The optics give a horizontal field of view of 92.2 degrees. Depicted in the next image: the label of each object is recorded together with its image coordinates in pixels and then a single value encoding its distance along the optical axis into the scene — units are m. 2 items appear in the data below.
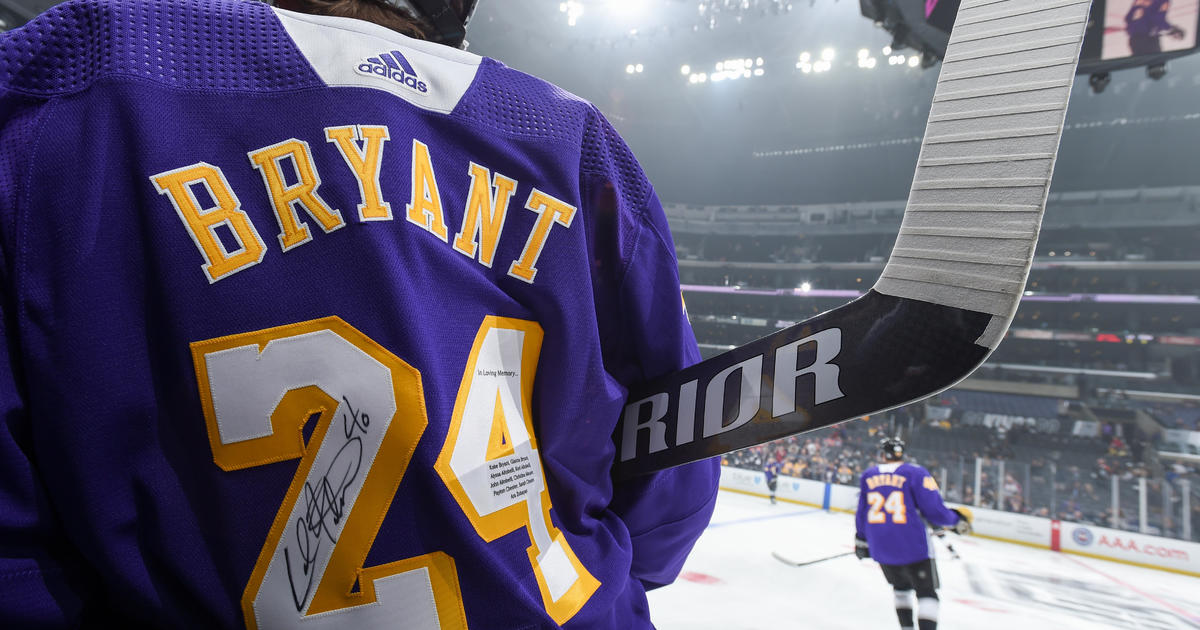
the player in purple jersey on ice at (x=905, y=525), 4.29
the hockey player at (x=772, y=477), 10.69
